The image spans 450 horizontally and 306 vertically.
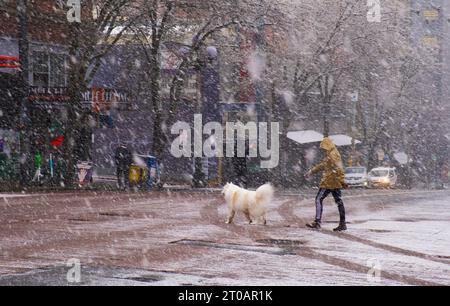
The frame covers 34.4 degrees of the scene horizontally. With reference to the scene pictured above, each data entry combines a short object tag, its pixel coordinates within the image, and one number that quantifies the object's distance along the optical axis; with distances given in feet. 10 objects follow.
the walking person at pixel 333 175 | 46.16
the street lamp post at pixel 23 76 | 92.99
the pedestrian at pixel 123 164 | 100.32
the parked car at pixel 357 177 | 156.76
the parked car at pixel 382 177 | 163.53
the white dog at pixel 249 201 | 48.06
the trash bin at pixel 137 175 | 100.63
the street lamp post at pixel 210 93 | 146.00
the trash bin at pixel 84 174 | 100.78
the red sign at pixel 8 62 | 103.53
